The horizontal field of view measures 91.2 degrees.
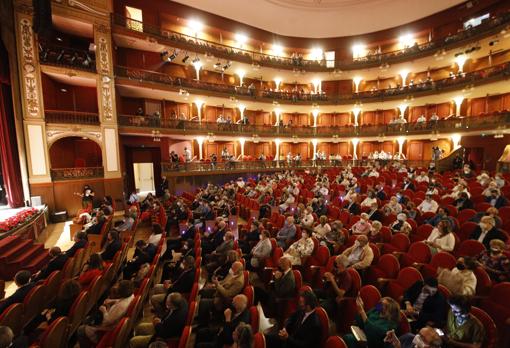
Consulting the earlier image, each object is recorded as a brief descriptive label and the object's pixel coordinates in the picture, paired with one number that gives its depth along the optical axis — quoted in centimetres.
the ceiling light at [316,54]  1852
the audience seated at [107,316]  257
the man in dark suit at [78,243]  420
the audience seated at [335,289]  284
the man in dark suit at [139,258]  408
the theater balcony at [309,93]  1148
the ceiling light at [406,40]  1631
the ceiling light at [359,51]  1791
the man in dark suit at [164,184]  1129
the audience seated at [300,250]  386
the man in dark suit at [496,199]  481
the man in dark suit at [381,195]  660
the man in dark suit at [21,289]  287
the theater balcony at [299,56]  1146
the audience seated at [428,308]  226
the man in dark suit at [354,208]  592
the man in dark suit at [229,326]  237
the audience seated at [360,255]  331
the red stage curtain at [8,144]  804
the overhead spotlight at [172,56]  1211
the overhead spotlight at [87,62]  976
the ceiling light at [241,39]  1609
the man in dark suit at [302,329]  219
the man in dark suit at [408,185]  749
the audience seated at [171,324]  246
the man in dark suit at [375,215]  507
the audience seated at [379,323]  211
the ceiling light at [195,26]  1428
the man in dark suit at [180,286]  322
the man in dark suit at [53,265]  367
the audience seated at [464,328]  195
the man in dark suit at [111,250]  439
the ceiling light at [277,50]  1764
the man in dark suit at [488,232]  331
